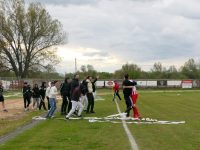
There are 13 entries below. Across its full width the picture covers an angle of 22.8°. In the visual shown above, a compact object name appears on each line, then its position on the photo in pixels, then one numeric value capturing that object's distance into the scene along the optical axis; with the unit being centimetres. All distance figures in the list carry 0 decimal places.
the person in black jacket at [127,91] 2198
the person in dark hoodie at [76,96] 2251
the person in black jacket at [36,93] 3228
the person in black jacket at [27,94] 3209
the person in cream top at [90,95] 2692
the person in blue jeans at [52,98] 2353
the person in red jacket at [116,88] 4636
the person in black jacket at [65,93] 2630
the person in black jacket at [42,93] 3212
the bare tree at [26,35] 8481
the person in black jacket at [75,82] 2315
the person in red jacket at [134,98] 2214
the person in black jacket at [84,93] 2557
